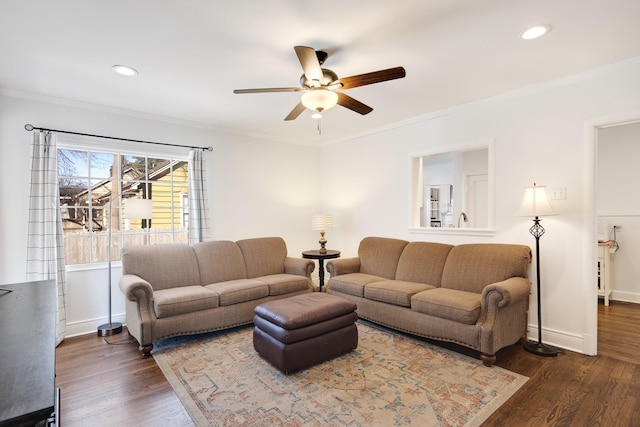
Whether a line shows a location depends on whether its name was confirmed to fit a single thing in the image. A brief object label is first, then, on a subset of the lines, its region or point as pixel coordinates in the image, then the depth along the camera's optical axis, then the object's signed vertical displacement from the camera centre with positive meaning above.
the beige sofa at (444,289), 2.82 -0.82
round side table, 4.70 -0.64
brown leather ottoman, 2.62 -1.02
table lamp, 4.97 -0.18
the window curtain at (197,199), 4.43 +0.19
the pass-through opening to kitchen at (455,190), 4.05 +0.43
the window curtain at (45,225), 3.34 -0.13
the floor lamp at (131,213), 3.57 +0.00
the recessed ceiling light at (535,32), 2.22 +1.28
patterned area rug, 2.09 -1.32
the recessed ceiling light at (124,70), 2.77 +1.26
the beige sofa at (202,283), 3.12 -0.84
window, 3.77 +0.17
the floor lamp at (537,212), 2.99 +0.00
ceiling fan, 2.15 +0.94
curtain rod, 3.37 +0.91
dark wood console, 0.71 -0.45
